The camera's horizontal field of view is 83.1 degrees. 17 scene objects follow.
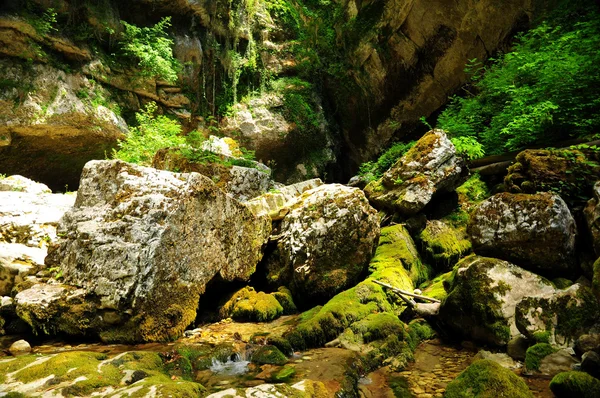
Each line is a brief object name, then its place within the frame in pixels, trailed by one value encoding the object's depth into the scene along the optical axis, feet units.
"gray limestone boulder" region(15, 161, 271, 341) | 16.66
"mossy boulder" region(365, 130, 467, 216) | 28.43
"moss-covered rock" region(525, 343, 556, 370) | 13.11
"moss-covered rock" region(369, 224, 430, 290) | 23.67
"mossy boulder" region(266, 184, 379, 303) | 23.94
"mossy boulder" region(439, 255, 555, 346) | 16.20
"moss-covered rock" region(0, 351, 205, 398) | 10.47
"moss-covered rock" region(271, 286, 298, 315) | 23.43
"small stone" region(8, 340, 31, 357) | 15.03
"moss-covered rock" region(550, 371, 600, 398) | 10.26
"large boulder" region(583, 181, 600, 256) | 16.25
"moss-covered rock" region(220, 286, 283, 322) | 21.74
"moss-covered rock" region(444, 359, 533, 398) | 10.38
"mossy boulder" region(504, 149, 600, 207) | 19.98
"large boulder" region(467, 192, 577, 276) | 18.17
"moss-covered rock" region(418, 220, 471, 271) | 26.68
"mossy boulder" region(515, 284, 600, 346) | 13.87
